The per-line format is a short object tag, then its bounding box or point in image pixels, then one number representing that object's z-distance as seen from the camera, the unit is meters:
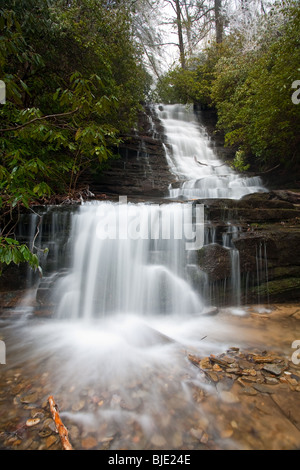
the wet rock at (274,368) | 2.22
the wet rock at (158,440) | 1.54
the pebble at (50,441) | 1.51
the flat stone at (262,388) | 1.98
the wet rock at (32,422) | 1.67
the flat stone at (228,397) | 1.88
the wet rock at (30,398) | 1.89
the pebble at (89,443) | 1.52
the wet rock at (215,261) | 4.23
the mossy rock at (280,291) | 4.23
